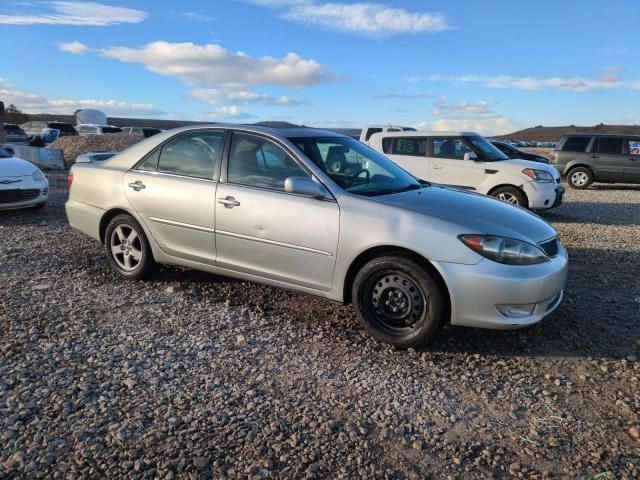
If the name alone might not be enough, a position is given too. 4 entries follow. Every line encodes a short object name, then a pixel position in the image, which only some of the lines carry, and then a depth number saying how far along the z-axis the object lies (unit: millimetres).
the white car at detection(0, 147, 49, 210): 8344
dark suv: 15719
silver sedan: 3531
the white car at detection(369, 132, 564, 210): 9375
